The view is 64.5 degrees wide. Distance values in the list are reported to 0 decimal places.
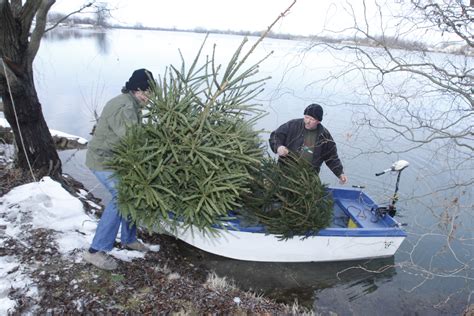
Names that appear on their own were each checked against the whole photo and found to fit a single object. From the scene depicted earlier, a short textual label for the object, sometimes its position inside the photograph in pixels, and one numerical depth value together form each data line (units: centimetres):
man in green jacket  388
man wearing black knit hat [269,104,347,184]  569
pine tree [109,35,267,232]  421
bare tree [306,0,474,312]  390
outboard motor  605
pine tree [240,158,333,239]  516
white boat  521
